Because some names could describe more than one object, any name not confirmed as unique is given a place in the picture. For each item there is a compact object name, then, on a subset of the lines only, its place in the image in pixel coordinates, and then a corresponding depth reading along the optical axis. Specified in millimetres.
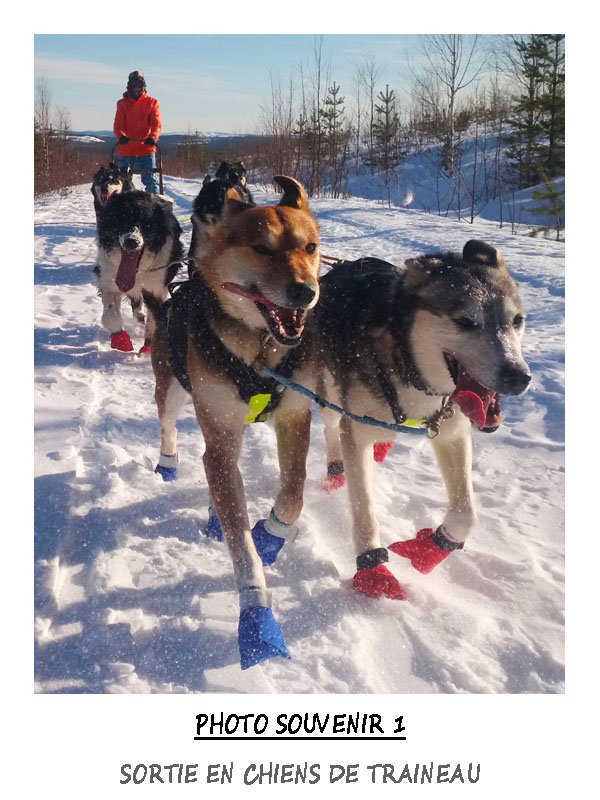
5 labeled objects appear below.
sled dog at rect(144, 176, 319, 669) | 1946
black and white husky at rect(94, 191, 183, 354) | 4484
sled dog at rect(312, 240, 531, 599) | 1941
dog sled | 4784
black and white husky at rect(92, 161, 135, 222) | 5070
